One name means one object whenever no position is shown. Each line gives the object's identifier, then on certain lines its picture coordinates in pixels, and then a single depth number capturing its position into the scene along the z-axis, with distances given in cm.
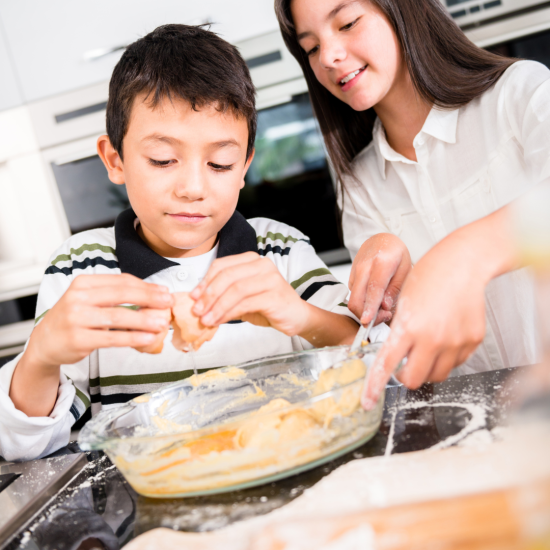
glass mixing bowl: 57
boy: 72
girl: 106
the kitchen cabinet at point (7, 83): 192
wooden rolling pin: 33
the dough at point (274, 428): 58
